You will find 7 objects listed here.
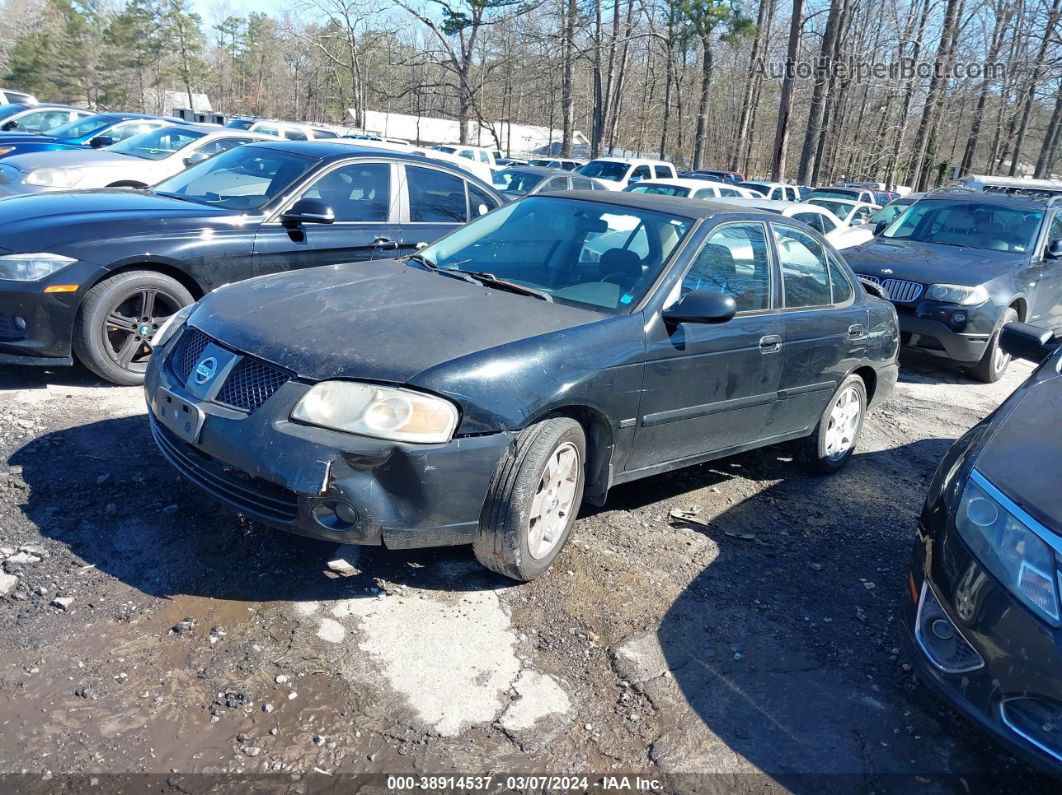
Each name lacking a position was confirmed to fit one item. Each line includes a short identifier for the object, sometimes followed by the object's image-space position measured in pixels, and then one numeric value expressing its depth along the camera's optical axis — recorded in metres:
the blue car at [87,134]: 13.71
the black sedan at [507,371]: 3.02
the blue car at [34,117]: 19.42
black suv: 7.95
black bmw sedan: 4.84
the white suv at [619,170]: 20.78
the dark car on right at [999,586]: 2.34
